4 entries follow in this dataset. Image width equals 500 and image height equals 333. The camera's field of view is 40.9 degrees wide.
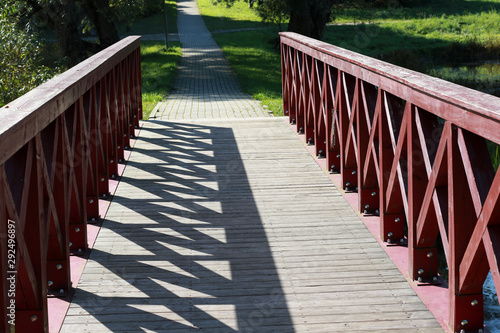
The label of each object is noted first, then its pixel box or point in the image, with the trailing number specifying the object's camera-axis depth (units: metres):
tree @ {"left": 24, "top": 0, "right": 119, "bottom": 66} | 20.50
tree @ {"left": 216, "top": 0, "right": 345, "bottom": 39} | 22.06
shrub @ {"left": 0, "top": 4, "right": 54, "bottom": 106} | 9.12
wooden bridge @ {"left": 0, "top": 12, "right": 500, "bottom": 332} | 3.13
